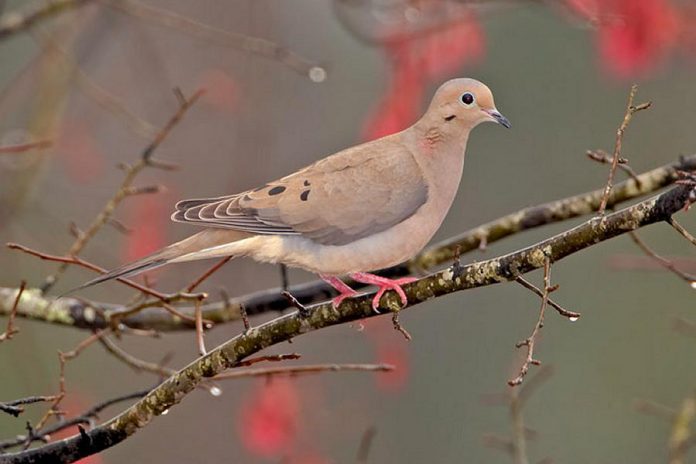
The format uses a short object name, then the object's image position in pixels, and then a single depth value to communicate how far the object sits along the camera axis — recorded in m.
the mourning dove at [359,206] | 5.84
